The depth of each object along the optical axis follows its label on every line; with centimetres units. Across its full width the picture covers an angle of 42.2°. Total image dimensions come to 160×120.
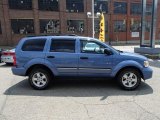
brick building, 3163
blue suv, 688
